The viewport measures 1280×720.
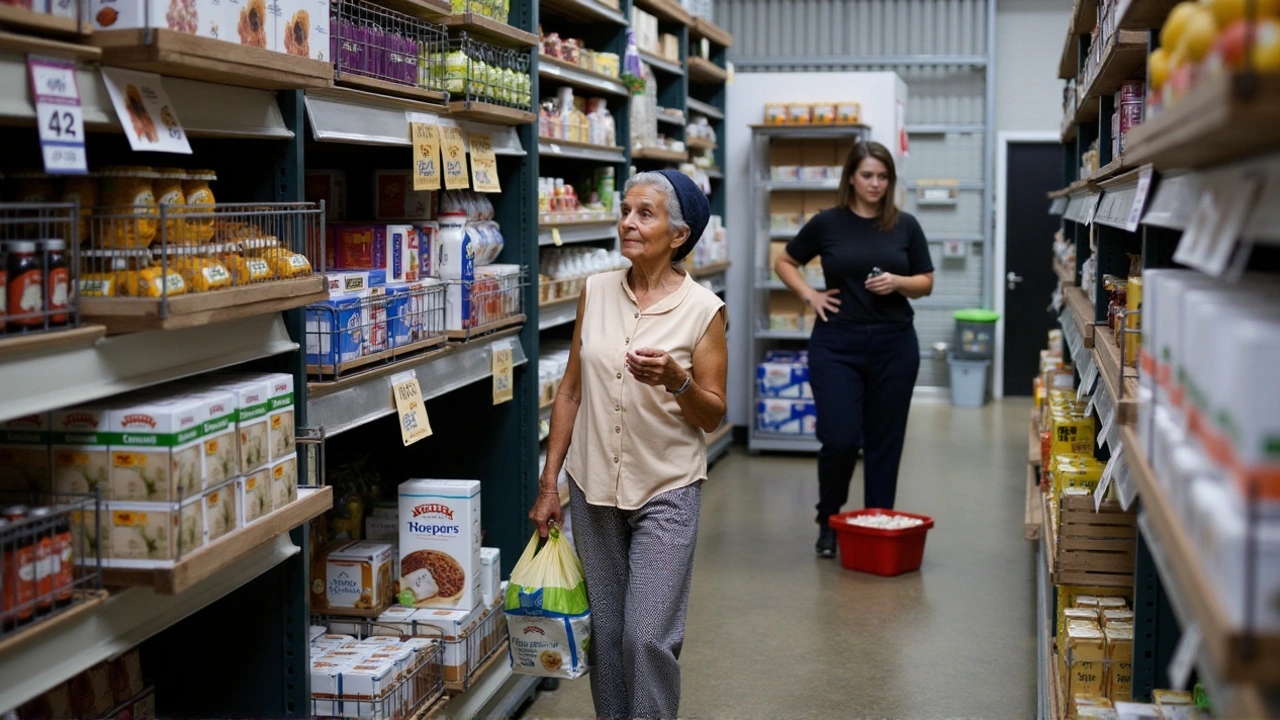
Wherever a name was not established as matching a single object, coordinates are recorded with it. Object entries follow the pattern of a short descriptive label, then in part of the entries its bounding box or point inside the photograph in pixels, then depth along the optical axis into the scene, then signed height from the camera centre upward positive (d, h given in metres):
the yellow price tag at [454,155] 3.82 +0.30
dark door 12.22 -0.02
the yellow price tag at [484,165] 4.07 +0.29
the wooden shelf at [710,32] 8.45 +1.50
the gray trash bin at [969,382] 11.70 -1.10
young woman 5.96 -0.27
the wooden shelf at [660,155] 6.97 +0.57
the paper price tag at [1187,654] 1.39 -0.42
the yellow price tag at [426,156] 3.60 +0.28
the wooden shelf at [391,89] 3.24 +0.45
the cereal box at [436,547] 3.84 -0.85
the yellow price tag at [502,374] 4.29 -0.38
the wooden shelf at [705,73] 8.33 +1.22
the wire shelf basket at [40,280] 1.93 -0.03
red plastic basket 5.93 -1.31
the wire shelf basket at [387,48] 3.24 +0.56
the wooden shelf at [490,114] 3.87 +0.45
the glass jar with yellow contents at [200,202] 2.36 +0.10
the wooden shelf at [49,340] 1.84 -0.12
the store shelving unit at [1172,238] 1.20 +0.03
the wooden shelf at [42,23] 1.85 +0.35
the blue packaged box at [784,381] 8.99 -0.84
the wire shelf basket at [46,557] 1.94 -0.46
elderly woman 3.22 -0.48
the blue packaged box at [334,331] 3.08 -0.17
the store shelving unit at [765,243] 8.95 +0.10
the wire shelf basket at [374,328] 3.09 -0.18
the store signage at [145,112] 2.13 +0.24
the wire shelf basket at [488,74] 3.89 +0.57
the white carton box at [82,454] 2.21 -0.33
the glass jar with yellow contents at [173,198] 2.31 +0.11
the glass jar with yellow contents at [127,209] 2.22 +0.08
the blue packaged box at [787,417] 9.00 -1.09
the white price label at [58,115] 1.92 +0.21
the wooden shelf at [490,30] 3.90 +0.72
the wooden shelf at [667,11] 7.35 +1.43
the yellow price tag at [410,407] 3.43 -0.40
